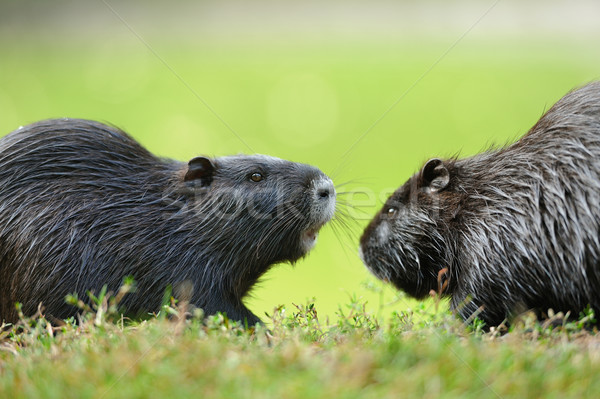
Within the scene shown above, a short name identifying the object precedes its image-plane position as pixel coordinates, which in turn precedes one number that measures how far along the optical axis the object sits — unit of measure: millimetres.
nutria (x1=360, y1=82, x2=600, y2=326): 9312
